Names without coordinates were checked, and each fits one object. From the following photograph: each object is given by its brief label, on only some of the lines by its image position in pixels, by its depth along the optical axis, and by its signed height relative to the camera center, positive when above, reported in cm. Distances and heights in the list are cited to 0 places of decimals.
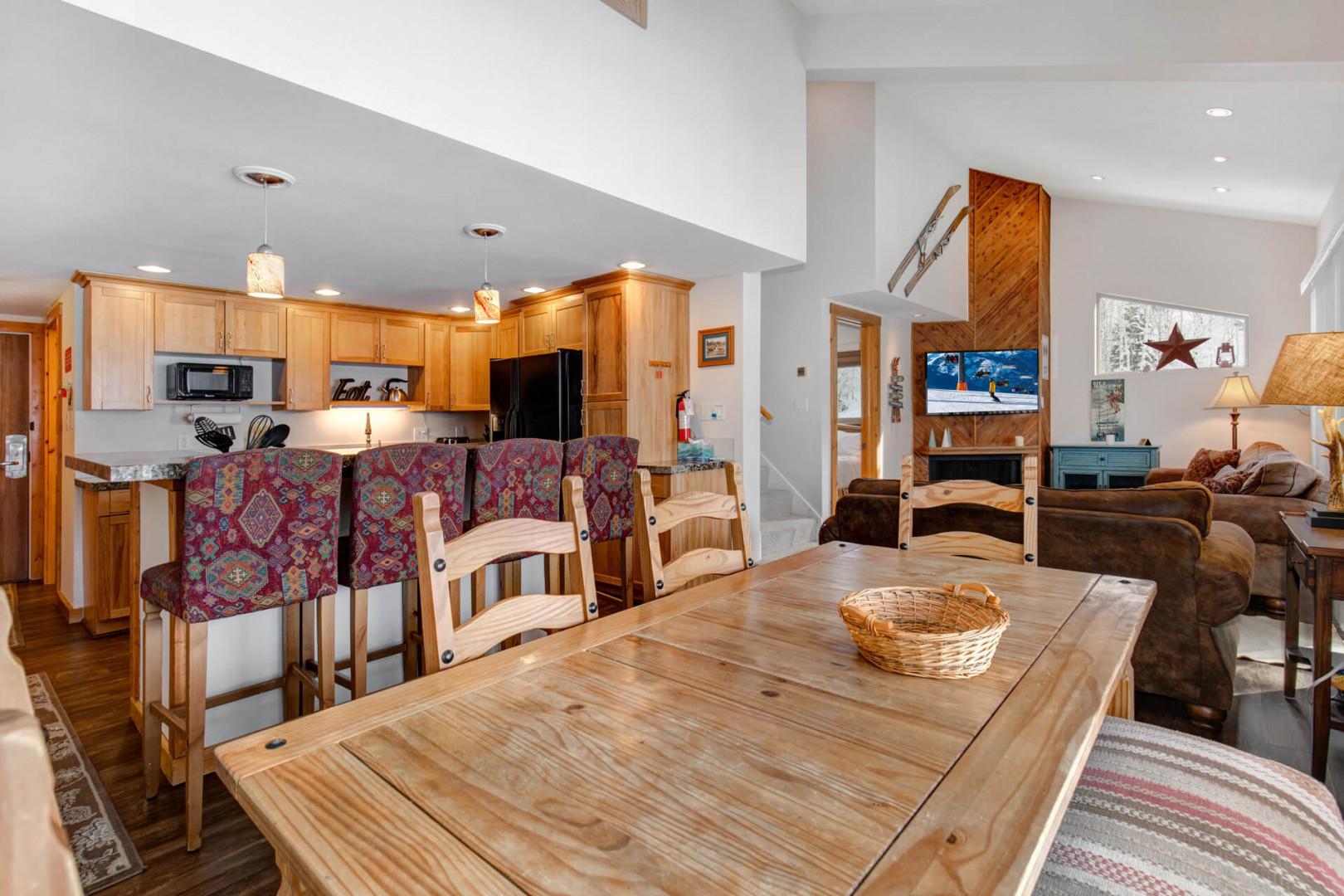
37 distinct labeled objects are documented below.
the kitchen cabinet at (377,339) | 542 +84
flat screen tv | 737 +65
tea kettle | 580 +42
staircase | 510 -62
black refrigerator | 480 +33
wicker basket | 101 -31
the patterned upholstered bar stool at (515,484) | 249 -16
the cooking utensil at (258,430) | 338 +7
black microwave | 454 +41
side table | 196 -50
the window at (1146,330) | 695 +117
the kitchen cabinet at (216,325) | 451 +81
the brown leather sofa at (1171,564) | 242 -45
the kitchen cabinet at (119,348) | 419 +59
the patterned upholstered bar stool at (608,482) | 304 -18
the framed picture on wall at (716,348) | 473 +66
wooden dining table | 62 -37
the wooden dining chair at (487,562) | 118 -25
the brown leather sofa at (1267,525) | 386 -49
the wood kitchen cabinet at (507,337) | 560 +88
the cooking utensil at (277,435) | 328 +4
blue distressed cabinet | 712 -25
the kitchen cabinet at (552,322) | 494 +90
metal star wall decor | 712 +97
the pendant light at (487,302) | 342 +70
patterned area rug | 181 -111
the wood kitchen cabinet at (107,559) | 393 -67
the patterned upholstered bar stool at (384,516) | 221 -24
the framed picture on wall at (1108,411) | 745 +34
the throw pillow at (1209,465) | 570 -20
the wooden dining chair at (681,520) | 161 -23
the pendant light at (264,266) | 255 +66
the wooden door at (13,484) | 514 -31
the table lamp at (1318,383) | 230 +20
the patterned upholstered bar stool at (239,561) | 187 -34
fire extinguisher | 476 +17
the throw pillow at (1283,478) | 417 -23
